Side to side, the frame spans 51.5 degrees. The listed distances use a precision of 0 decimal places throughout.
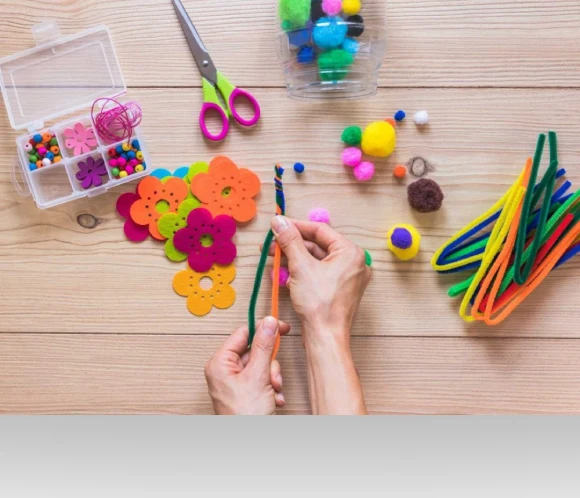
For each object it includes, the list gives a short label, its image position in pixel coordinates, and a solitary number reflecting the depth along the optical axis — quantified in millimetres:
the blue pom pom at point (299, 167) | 843
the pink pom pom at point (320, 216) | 845
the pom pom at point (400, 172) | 842
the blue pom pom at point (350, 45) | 813
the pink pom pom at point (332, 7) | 793
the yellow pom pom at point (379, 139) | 824
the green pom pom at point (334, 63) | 807
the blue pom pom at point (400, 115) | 838
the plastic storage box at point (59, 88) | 839
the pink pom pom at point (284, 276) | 847
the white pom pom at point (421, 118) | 838
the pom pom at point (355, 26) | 811
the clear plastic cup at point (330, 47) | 799
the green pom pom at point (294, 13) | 790
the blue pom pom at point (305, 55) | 818
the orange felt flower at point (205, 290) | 854
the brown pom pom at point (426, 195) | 830
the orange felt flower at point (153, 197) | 849
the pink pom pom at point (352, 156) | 838
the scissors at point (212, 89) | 843
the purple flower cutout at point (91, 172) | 835
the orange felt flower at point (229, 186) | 847
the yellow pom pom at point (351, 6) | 801
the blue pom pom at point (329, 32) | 795
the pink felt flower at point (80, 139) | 834
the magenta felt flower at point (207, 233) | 844
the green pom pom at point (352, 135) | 833
